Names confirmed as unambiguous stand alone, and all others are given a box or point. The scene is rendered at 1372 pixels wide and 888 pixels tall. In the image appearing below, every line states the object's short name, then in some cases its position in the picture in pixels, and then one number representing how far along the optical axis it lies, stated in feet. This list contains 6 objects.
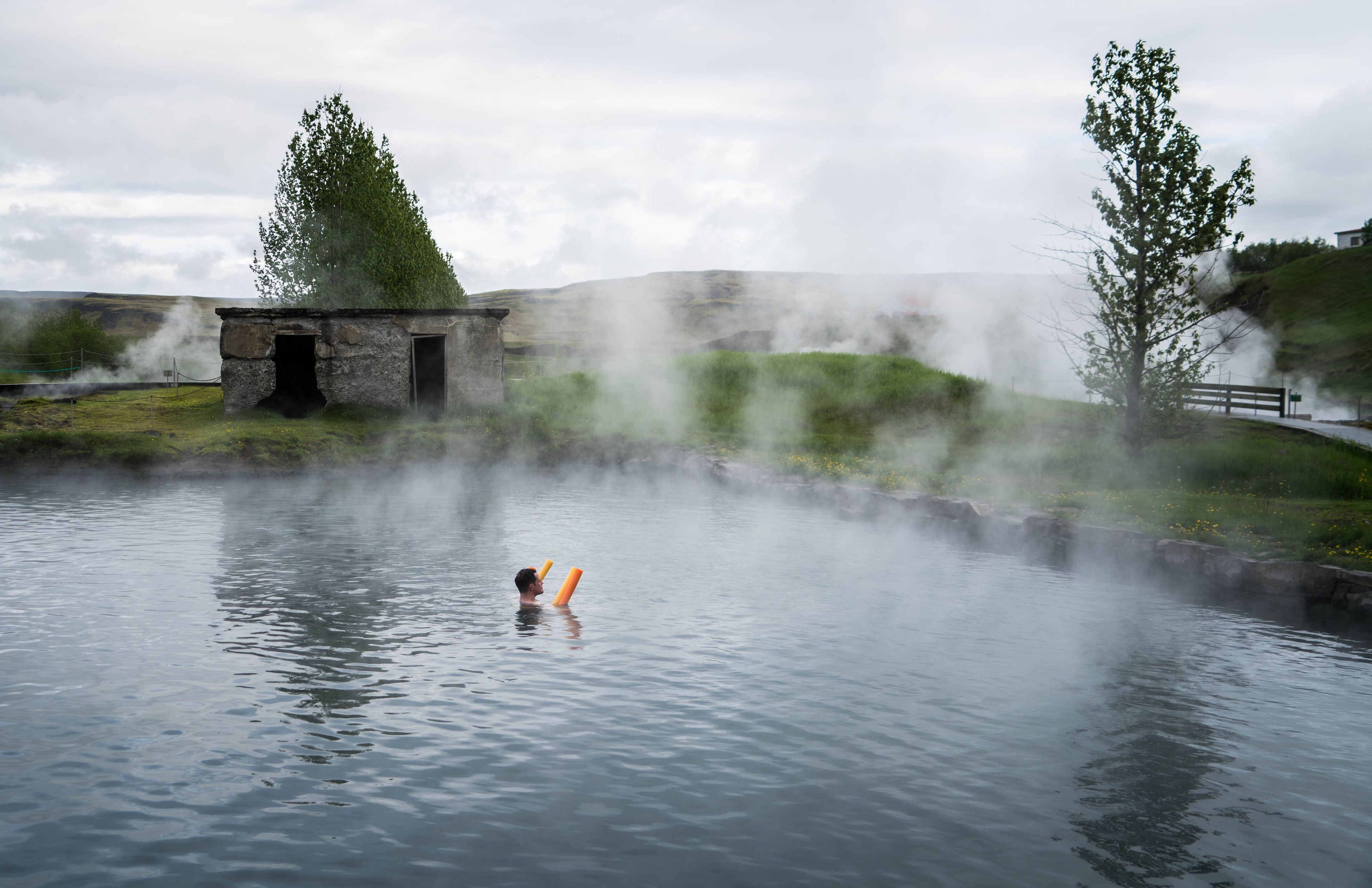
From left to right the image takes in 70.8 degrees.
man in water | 38.86
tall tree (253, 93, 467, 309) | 132.16
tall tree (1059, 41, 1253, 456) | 63.31
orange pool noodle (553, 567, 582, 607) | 39.83
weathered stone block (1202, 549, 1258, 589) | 46.44
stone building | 97.86
